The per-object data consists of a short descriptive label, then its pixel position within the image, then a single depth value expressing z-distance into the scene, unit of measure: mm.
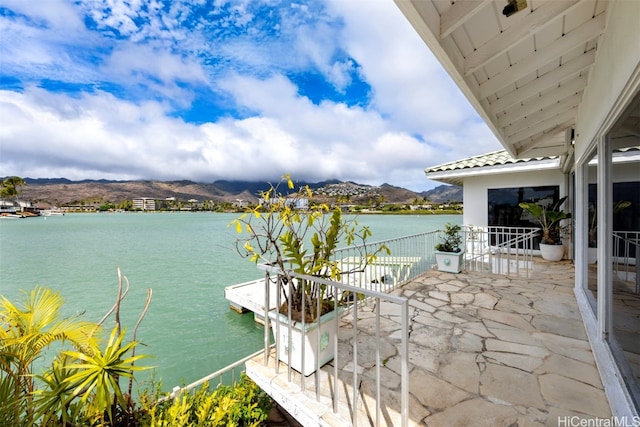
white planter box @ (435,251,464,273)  5418
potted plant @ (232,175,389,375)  2293
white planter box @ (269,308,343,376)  2281
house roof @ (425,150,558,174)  7012
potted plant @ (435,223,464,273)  5438
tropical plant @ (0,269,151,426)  1563
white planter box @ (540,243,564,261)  6473
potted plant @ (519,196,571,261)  6430
